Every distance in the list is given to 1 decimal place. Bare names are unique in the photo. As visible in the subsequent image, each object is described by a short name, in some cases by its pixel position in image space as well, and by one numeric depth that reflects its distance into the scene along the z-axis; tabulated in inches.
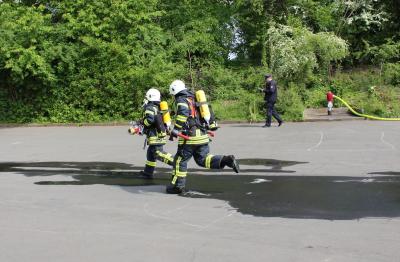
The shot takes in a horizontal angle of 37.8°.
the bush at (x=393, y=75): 885.6
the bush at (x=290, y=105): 794.2
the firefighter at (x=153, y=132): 417.4
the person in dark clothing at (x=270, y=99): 725.9
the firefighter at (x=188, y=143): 356.2
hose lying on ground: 743.0
